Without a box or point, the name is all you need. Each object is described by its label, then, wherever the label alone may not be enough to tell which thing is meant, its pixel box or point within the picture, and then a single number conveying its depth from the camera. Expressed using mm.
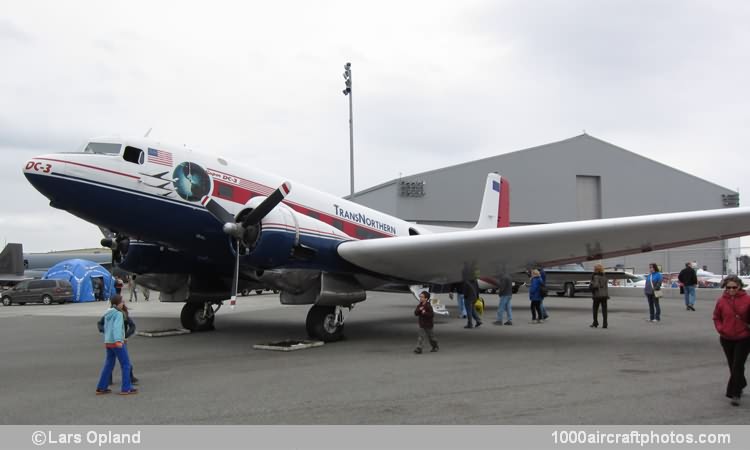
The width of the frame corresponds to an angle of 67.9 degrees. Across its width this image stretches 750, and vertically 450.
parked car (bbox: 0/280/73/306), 32312
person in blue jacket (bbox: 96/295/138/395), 7238
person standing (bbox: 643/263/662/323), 16453
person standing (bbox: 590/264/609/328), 14719
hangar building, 45844
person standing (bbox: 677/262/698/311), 20578
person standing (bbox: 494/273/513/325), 16241
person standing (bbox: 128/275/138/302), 34125
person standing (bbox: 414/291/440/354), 10743
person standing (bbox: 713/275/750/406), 6285
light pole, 27266
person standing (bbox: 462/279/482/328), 15289
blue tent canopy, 34219
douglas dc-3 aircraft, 10250
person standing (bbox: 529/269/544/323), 17062
